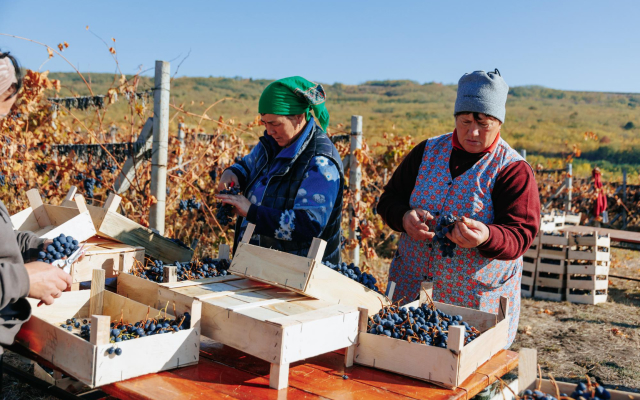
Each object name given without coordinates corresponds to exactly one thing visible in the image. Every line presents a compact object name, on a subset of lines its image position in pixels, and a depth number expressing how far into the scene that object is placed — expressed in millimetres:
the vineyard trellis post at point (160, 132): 4035
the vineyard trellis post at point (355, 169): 5652
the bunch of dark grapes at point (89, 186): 4746
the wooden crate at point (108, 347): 1709
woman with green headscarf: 2643
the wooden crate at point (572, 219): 10177
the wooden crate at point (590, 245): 7277
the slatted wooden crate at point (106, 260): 2643
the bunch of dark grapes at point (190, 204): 3803
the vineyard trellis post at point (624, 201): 15389
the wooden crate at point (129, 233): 2850
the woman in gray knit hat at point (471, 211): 2303
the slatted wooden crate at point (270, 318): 1774
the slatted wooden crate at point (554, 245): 7391
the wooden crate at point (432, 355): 1806
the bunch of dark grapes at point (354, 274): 2373
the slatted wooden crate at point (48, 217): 2604
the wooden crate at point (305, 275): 2031
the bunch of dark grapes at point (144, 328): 1861
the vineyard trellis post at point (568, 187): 12995
